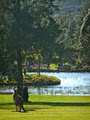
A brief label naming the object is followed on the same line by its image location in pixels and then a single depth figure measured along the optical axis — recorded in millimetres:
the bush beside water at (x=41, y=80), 76750
